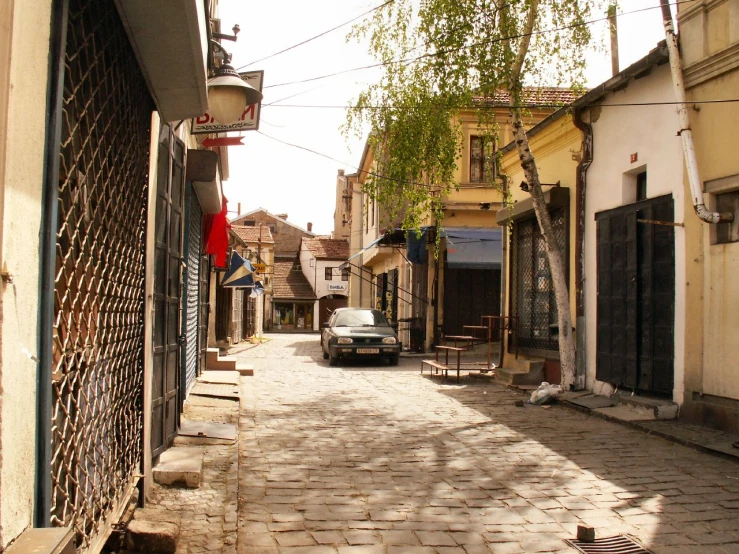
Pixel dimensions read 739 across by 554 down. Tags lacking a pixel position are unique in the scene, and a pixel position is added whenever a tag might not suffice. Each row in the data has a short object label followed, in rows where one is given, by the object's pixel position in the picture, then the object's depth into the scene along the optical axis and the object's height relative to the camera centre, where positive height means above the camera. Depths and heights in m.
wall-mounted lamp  5.75 +1.75
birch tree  10.58 +3.62
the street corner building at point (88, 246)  2.14 +0.23
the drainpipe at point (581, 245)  11.35 +1.03
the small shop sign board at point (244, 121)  8.47 +2.22
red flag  13.20 +1.30
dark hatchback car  18.19 -0.98
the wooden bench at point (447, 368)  14.04 -1.27
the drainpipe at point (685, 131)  7.97 +2.15
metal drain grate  4.34 -1.50
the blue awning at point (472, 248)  20.47 +1.72
